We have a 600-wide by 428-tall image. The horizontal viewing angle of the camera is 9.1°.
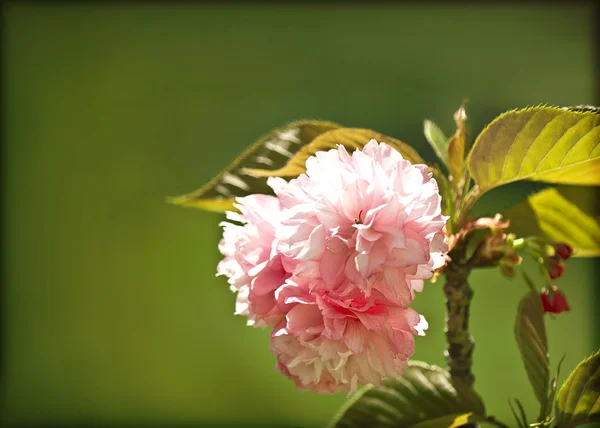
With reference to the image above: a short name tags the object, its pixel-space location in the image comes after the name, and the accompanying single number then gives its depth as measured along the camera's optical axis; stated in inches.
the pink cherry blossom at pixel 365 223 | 43.0
